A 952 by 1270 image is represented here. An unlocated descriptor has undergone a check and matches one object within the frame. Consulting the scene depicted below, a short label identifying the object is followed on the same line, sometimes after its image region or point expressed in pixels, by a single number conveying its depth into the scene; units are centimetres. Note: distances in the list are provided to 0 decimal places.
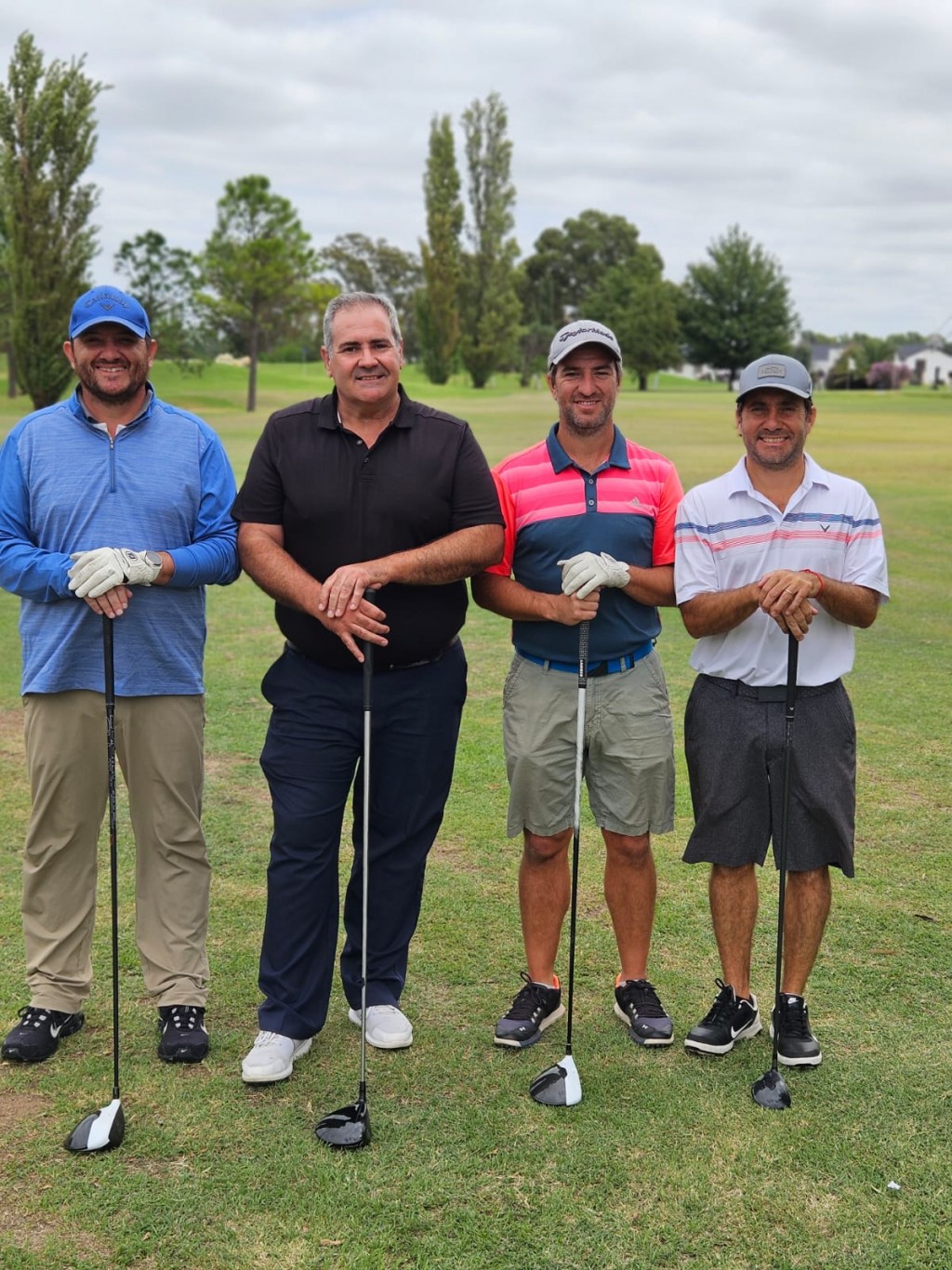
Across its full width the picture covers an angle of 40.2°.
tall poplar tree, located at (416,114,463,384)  6969
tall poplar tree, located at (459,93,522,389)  7636
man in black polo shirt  410
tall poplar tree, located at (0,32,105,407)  3269
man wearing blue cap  415
